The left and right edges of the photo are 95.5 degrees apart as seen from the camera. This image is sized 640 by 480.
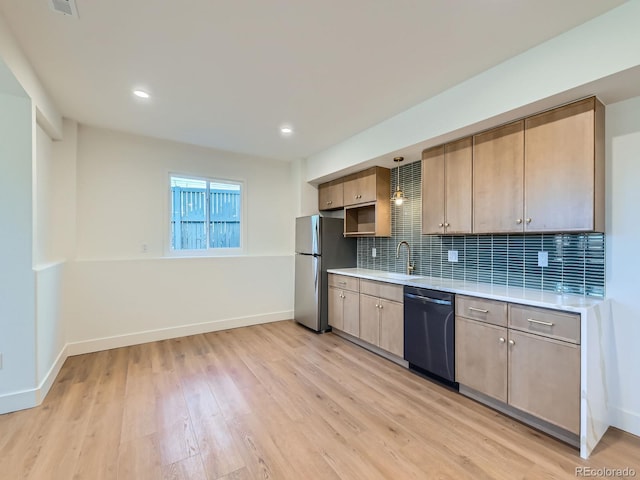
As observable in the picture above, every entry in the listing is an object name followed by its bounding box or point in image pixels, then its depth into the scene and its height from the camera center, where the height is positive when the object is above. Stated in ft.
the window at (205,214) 13.19 +1.19
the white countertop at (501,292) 6.19 -1.38
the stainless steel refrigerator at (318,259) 13.46 -0.98
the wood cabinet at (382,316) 9.79 -2.76
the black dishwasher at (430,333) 8.19 -2.81
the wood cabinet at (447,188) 8.61 +1.62
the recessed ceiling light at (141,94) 8.46 +4.30
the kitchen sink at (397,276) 10.56 -1.42
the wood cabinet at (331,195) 13.94 +2.22
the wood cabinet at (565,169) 6.25 +1.61
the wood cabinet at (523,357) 5.95 -2.74
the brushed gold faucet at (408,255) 11.49 -0.67
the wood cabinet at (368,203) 12.11 +1.56
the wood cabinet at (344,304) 11.76 -2.78
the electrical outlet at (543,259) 7.80 -0.53
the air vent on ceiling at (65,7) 5.22 +4.26
